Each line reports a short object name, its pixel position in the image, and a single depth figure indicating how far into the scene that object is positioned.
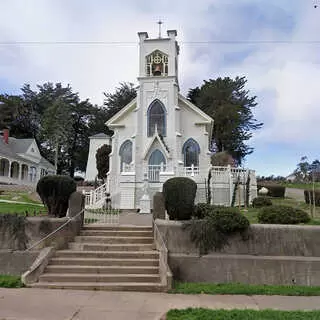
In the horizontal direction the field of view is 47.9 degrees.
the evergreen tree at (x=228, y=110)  45.78
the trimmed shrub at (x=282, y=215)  10.36
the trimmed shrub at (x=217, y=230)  9.30
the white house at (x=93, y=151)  45.09
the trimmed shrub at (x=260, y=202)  19.11
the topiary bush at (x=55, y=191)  11.70
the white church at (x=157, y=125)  24.33
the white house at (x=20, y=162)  42.97
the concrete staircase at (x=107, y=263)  8.20
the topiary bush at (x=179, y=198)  11.18
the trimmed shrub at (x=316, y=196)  18.75
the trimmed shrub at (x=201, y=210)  11.53
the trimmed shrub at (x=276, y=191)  30.30
